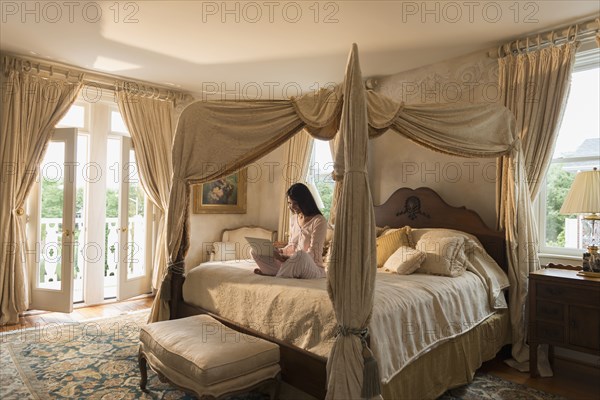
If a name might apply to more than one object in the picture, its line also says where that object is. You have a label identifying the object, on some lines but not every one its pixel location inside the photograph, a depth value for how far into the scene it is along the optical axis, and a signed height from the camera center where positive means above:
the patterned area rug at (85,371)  2.77 -1.32
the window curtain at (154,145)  5.29 +0.79
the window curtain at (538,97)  3.52 +0.99
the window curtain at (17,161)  4.36 +0.47
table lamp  2.95 +0.05
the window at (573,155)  3.53 +0.45
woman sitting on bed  3.00 -0.37
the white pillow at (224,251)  5.89 -0.71
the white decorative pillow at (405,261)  3.38 -0.49
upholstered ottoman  2.18 -0.90
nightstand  2.85 -0.80
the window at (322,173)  5.79 +0.46
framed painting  5.97 +0.11
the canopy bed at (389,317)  2.33 -0.77
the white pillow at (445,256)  3.28 -0.44
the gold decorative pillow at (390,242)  3.78 -0.37
